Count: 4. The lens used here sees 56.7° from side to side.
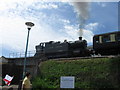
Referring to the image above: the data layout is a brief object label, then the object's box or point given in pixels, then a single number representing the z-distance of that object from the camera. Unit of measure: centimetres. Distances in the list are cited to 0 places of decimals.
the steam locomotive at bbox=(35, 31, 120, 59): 1163
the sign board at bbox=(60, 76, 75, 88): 849
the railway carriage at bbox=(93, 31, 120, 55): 1147
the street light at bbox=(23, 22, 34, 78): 962
